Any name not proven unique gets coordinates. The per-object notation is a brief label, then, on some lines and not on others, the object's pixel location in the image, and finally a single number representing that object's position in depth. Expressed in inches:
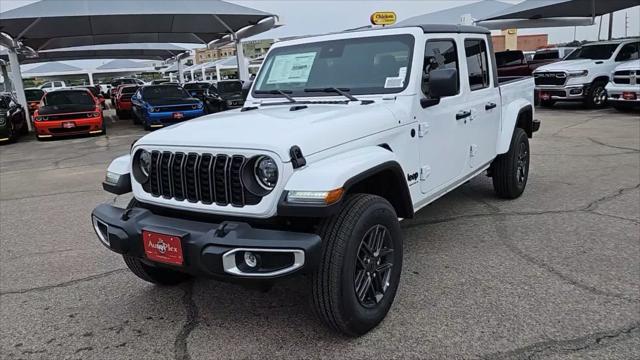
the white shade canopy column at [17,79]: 759.7
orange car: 582.2
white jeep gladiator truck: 105.0
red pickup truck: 692.7
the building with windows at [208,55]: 3351.4
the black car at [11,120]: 575.2
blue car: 607.8
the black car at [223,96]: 706.8
